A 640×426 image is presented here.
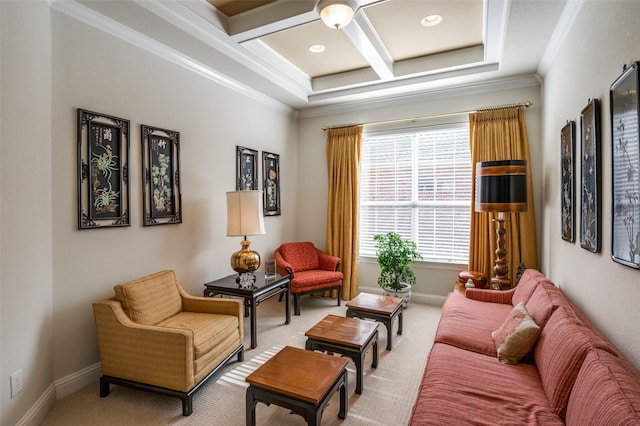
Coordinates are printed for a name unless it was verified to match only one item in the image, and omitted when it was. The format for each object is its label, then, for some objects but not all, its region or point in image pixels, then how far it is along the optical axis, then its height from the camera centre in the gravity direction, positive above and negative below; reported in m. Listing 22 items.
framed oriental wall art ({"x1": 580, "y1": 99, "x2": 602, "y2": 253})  1.88 +0.19
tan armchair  2.20 -0.92
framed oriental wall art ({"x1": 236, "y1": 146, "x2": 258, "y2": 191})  4.14 +0.57
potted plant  4.31 -0.69
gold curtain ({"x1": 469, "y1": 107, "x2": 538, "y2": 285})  3.89 -0.01
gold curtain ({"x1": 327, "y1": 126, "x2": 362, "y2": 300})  4.88 +0.14
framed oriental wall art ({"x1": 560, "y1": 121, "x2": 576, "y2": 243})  2.44 +0.25
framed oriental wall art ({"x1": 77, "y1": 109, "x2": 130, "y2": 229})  2.50 +0.35
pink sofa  1.24 -0.90
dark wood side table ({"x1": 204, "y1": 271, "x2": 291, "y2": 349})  3.18 -0.78
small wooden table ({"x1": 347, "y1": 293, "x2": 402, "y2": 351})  3.11 -0.95
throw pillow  1.98 -0.80
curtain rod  3.91 +1.29
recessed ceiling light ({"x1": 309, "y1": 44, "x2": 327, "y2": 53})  3.57 +1.82
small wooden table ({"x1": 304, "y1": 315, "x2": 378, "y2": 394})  2.41 -0.96
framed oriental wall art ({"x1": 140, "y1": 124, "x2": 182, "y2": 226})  3.00 +0.35
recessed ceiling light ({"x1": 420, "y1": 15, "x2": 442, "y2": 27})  3.03 +1.80
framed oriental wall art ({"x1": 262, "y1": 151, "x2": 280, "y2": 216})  4.66 +0.42
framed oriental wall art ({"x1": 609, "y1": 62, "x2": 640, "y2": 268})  1.42 +0.19
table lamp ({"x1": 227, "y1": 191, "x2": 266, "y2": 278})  3.45 -0.07
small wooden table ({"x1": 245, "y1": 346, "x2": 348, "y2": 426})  1.76 -0.97
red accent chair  4.10 -0.78
